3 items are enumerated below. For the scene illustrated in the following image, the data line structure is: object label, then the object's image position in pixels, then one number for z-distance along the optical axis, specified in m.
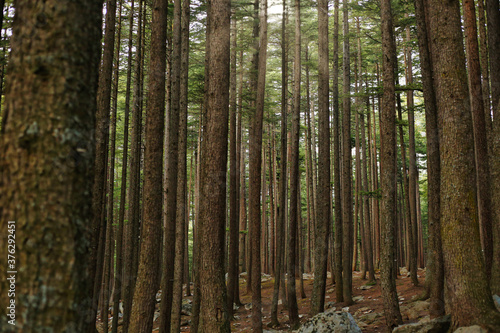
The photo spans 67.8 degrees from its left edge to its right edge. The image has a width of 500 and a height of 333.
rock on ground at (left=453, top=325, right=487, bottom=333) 5.30
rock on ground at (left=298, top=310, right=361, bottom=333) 7.93
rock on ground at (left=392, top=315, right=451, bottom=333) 6.51
